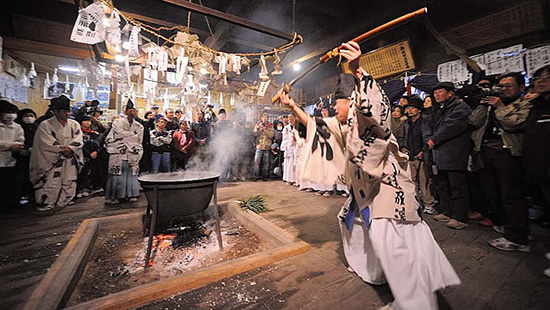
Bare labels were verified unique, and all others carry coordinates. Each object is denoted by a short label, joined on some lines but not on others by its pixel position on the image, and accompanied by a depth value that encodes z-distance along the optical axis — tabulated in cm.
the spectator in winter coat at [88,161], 619
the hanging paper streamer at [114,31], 388
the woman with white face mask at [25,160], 510
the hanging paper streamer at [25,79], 855
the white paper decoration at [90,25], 355
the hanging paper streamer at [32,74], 822
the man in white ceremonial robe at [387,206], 177
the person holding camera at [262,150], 895
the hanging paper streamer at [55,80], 905
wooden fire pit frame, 180
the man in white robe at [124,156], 531
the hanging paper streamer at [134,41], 439
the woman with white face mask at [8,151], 450
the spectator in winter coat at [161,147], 641
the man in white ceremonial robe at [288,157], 812
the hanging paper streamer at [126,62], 452
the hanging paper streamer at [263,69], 585
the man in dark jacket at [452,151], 387
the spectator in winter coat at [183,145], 704
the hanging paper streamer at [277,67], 625
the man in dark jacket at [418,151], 495
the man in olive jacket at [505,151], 302
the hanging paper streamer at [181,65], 545
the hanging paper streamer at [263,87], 584
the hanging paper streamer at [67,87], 1003
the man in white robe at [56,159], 473
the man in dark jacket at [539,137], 270
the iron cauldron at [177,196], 281
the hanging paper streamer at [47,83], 940
